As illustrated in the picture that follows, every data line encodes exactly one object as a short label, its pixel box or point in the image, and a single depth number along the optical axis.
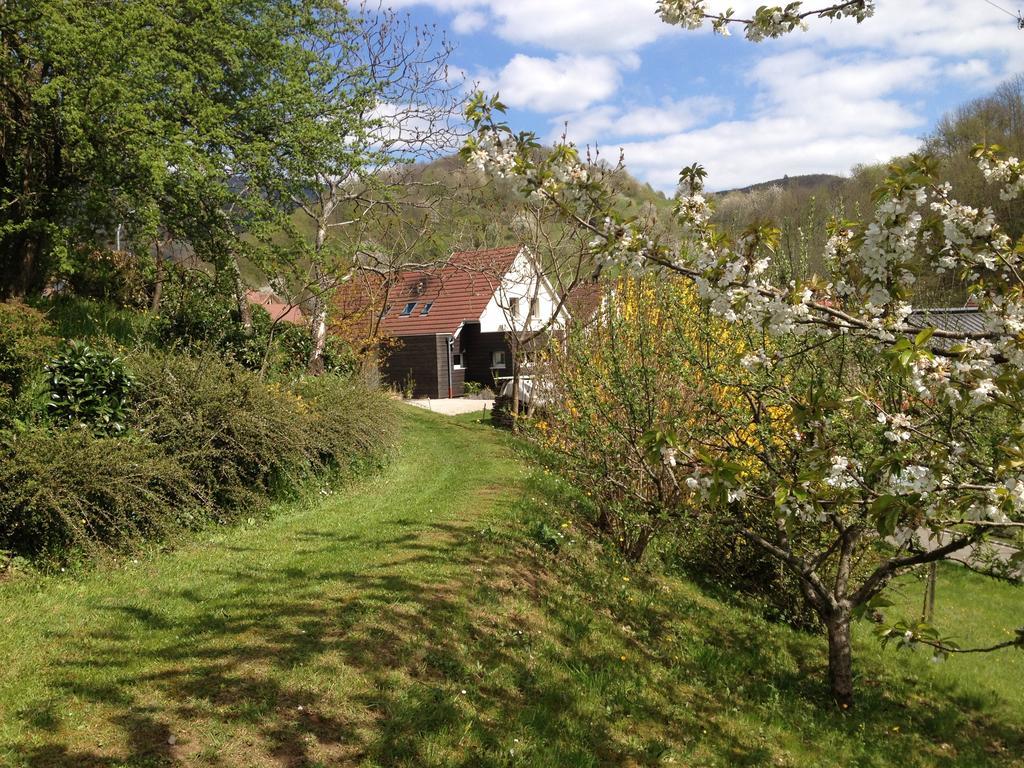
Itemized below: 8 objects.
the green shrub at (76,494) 5.59
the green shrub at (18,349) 6.36
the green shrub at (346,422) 9.56
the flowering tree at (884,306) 2.85
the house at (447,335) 29.34
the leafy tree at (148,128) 9.18
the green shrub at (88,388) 6.88
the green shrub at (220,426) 7.42
